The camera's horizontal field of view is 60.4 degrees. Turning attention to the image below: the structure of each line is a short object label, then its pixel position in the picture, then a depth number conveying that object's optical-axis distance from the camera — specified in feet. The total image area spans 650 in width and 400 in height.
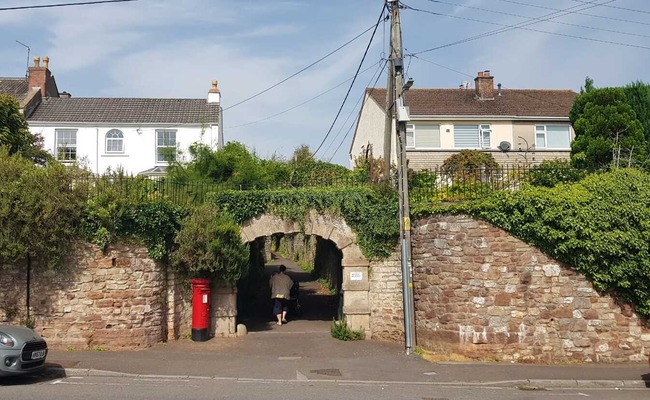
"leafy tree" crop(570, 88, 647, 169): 56.49
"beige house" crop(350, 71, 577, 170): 93.45
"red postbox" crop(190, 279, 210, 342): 43.47
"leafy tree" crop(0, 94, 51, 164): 61.21
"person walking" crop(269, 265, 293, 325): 51.39
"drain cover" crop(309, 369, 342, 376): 35.64
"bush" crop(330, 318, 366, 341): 45.44
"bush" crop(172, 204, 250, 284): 42.32
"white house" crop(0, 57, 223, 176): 97.04
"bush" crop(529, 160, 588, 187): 44.62
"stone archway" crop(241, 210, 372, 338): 46.06
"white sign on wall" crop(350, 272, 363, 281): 46.24
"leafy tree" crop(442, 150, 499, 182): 80.92
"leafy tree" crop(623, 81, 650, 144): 64.39
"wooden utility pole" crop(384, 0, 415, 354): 42.42
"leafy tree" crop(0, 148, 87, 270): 38.34
